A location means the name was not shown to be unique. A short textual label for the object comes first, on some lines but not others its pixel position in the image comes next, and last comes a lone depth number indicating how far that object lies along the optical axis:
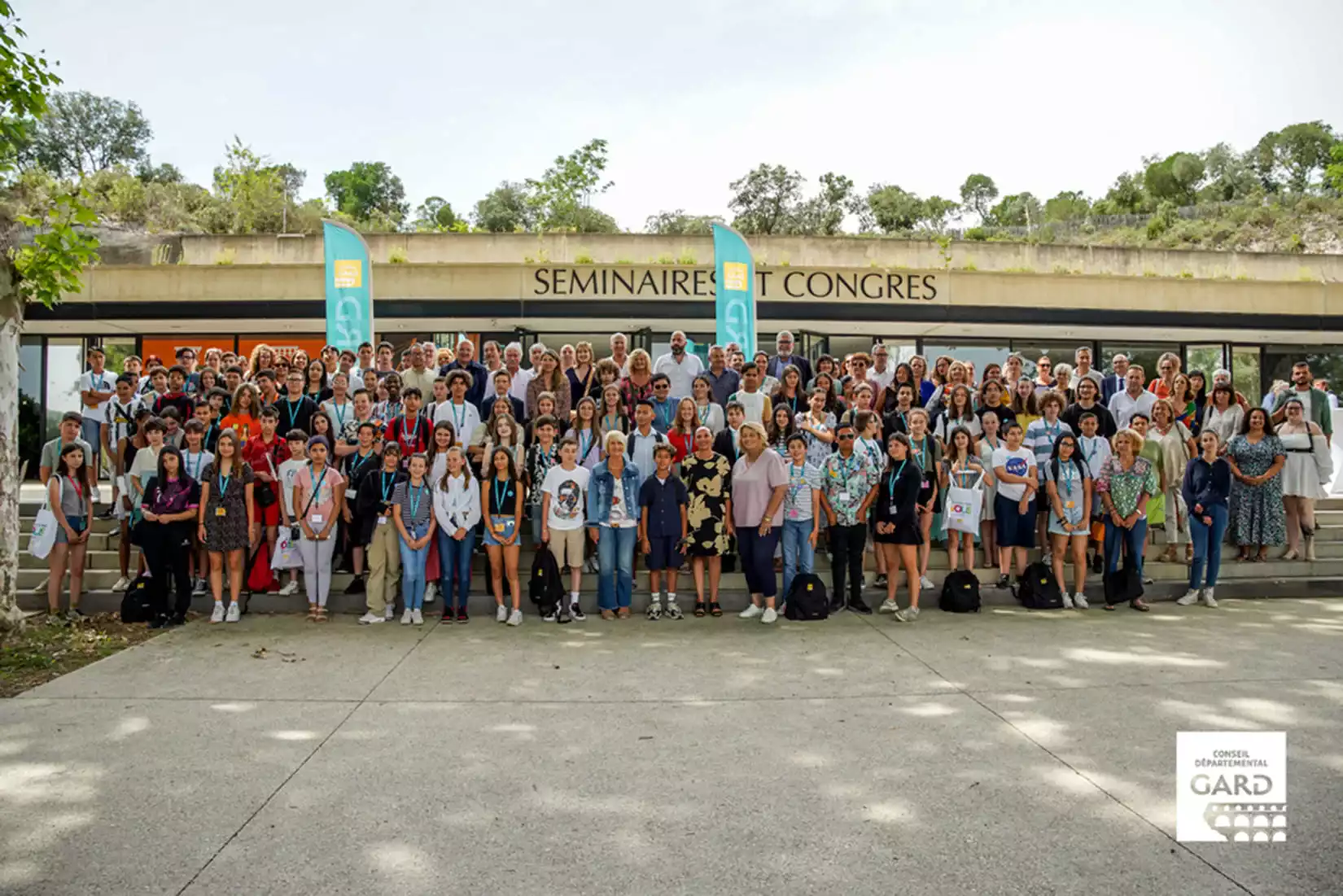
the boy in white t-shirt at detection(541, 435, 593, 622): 8.15
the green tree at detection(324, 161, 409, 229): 97.06
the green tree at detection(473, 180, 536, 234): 62.84
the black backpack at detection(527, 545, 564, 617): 8.09
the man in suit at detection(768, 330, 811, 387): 10.37
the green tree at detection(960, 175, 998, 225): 106.69
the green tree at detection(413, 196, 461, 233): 66.72
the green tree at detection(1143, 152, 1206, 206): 77.62
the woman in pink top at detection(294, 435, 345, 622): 8.12
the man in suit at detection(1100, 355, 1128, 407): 10.97
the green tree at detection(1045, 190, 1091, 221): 76.62
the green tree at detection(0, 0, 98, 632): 7.08
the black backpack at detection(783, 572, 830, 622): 8.02
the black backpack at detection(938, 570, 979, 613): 8.35
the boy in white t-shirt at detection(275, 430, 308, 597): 8.28
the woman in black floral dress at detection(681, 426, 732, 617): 8.23
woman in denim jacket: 8.12
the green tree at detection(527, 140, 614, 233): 36.47
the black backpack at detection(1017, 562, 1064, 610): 8.52
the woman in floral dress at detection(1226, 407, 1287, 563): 9.50
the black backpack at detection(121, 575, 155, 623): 7.90
